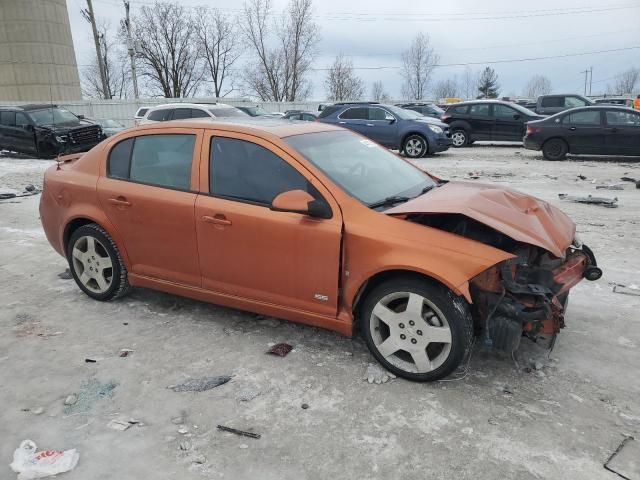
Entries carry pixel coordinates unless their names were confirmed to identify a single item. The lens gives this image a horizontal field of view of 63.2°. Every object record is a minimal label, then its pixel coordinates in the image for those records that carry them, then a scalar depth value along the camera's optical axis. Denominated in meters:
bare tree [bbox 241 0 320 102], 49.09
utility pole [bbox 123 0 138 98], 33.07
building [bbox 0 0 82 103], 45.03
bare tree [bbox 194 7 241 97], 53.91
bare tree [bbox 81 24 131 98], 70.50
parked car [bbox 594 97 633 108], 33.69
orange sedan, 3.21
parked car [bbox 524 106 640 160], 13.75
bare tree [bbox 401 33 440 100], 70.31
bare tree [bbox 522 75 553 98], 108.07
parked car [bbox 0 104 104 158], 16.48
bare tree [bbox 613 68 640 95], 98.44
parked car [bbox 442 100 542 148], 17.59
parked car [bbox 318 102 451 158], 15.46
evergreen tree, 85.50
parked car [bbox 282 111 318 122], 22.59
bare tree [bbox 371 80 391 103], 82.68
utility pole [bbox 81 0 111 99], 39.22
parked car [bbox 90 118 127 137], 19.86
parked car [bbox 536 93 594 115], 20.23
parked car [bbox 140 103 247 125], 14.60
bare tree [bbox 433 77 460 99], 95.44
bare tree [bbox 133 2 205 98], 50.25
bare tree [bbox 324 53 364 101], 64.75
